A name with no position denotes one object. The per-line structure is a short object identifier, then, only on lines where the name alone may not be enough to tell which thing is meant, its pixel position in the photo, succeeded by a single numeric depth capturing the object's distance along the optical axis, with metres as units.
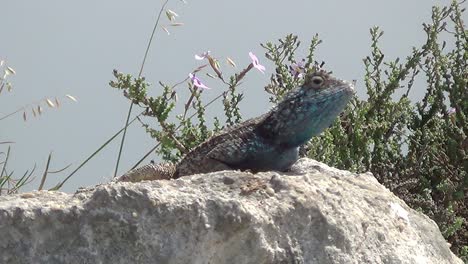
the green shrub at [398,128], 10.02
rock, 4.17
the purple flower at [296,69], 10.79
